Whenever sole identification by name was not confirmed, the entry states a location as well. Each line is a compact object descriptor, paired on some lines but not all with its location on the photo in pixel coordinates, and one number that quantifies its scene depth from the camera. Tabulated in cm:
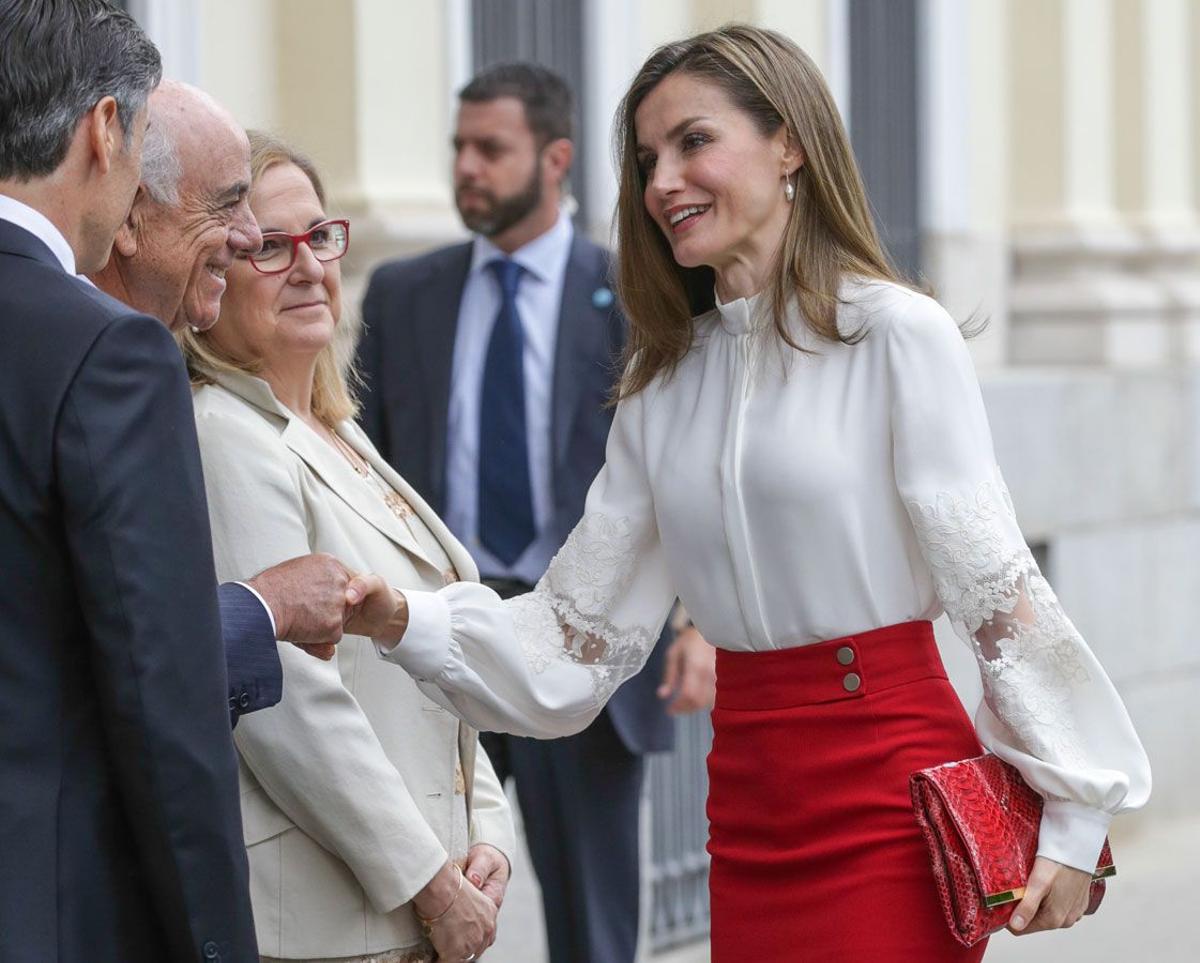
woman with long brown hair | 552
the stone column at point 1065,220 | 1650
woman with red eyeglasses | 557
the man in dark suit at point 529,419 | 910
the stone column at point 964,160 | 1614
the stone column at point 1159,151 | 1728
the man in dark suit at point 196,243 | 512
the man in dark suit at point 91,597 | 405
